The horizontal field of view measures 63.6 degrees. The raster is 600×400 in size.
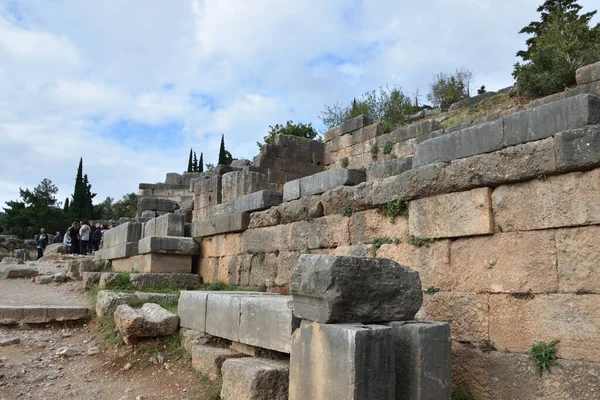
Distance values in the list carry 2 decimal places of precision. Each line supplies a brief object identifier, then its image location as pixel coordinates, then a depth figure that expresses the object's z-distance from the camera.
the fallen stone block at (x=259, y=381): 4.20
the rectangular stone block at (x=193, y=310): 6.07
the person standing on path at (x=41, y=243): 23.38
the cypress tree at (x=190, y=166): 57.59
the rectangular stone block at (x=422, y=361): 3.59
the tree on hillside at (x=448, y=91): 27.31
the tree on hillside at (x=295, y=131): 24.77
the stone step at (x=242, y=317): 4.49
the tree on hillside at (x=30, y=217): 42.97
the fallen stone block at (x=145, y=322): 6.22
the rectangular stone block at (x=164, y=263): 9.74
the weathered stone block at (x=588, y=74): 9.45
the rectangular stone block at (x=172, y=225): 10.36
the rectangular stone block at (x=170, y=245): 9.69
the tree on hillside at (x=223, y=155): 45.67
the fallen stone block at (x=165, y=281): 9.16
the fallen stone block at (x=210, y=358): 5.17
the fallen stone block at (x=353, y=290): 3.72
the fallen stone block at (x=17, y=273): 13.11
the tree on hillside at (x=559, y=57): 14.16
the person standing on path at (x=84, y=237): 20.59
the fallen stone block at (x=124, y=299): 7.57
